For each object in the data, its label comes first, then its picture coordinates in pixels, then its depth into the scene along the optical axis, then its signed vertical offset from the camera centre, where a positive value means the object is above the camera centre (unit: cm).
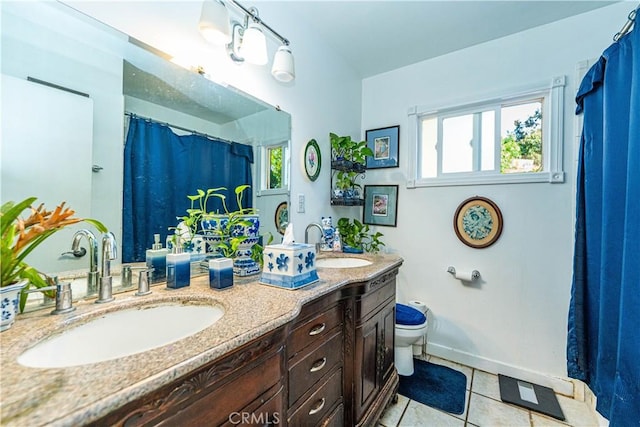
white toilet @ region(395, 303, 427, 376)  177 -78
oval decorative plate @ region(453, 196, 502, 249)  192 -6
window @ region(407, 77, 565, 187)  179 +54
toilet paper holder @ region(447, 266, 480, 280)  195 -43
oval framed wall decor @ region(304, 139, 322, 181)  183 +36
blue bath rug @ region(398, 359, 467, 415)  161 -111
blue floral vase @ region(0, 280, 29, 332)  62 -22
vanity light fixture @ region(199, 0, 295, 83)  129 +81
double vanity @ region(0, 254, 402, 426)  44 -33
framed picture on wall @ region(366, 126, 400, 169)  230 +58
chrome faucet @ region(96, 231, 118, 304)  84 -19
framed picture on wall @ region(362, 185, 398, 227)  231 +7
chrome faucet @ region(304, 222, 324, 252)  183 -17
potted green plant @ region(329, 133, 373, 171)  204 +46
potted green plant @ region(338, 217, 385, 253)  216 -18
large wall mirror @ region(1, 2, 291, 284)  76 +35
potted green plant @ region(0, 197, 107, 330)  66 -8
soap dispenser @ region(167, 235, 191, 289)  98 -22
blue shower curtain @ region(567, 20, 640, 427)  95 -10
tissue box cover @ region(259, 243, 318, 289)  100 -21
